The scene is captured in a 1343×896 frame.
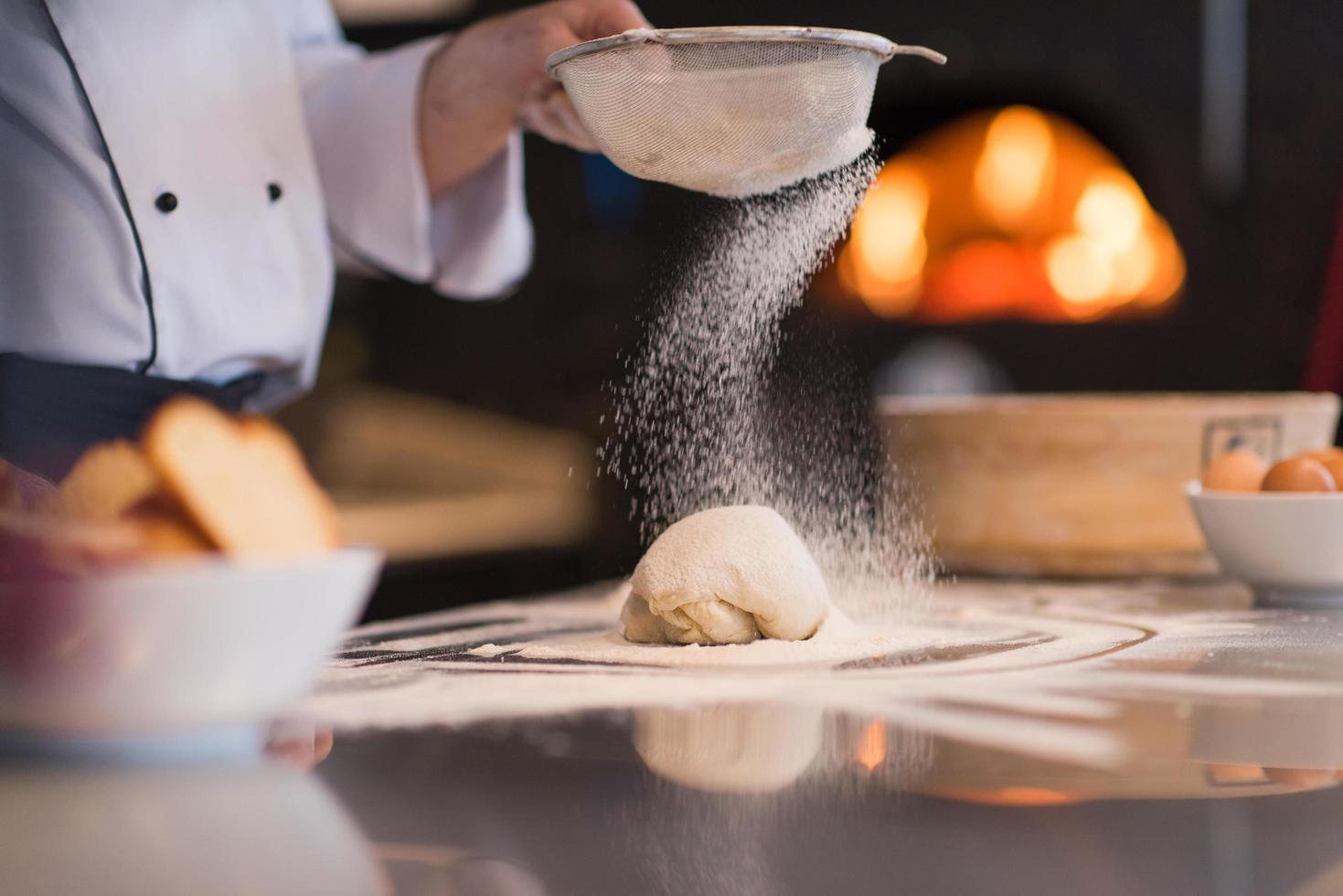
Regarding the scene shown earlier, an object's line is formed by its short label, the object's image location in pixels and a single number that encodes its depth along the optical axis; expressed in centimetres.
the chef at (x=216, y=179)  107
